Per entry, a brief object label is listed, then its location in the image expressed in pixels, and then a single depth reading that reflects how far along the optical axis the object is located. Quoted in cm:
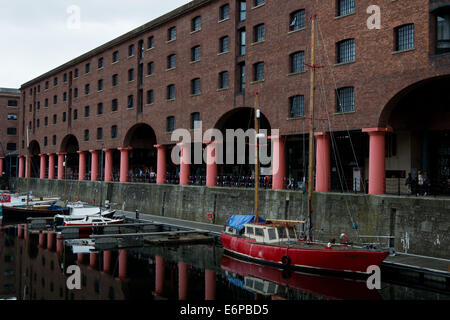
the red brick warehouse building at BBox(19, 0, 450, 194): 2580
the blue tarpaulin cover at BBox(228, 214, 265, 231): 2726
